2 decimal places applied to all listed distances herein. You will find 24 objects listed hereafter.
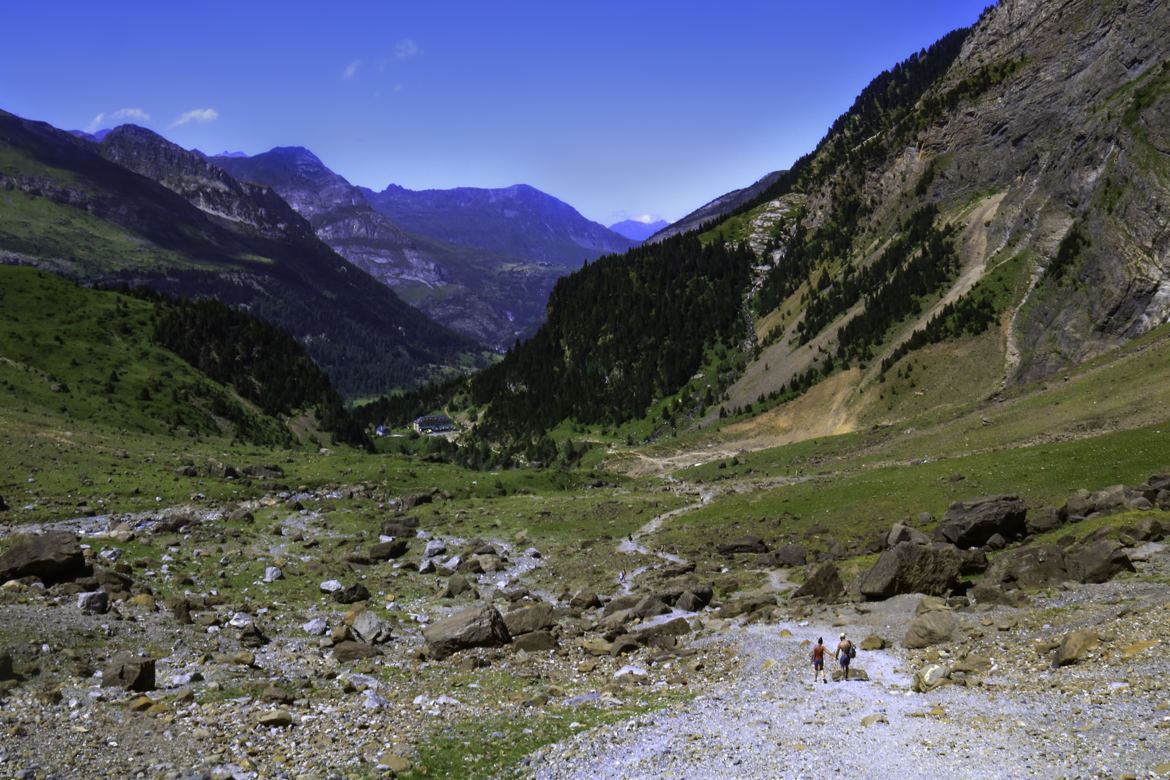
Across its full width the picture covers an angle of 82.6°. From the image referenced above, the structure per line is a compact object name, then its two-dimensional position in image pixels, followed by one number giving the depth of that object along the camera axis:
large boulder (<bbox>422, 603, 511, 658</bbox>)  35.00
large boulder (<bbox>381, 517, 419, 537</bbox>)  64.19
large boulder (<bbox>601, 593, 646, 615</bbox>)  43.31
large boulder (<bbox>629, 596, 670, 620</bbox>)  41.91
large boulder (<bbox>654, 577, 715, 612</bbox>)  43.34
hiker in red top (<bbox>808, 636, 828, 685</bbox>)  28.95
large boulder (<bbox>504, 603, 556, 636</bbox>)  38.84
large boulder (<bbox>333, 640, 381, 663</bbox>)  32.72
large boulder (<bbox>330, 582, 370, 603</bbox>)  43.09
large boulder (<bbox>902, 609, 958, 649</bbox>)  31.02
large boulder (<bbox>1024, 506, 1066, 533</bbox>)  45.50
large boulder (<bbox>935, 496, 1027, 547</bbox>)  45.19
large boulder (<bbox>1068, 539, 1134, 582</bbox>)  33.88
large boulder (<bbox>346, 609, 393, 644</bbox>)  35.72
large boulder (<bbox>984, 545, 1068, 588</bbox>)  35.66
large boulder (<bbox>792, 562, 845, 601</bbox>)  41.28
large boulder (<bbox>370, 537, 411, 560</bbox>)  56.12
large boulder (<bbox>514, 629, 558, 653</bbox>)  35.84
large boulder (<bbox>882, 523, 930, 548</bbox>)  45.00
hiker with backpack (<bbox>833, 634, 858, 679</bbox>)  29.11
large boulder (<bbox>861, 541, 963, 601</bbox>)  37.84
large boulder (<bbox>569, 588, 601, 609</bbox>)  45.34
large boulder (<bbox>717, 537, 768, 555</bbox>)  56.42
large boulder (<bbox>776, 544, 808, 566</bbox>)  51.66
